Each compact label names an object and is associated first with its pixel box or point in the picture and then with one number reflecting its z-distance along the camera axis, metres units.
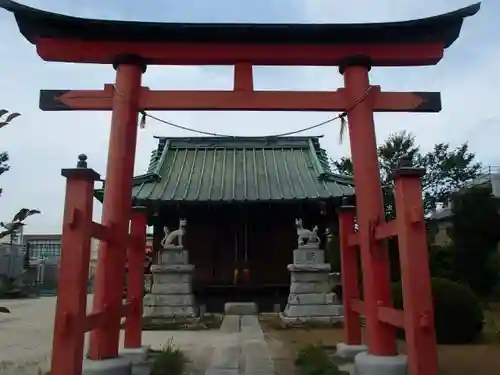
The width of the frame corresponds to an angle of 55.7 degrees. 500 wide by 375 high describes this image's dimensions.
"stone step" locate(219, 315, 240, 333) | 10.16
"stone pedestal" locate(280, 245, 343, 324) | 11.62
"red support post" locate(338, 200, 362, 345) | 6.17
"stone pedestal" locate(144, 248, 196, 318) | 12.02
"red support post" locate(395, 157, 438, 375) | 3.97
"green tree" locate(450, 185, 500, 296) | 15.20
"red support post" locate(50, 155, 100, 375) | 4.00
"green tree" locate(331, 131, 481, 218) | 24.78
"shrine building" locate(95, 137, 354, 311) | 13.11
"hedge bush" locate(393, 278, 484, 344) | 8.26
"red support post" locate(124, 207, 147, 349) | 6.36
